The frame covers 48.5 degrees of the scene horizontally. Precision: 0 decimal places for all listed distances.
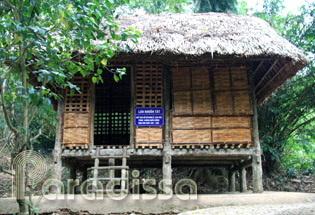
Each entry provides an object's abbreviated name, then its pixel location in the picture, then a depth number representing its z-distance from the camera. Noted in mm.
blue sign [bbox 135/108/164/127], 7469
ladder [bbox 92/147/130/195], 6772
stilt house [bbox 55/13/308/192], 7188
